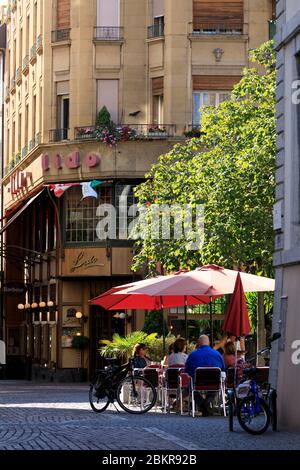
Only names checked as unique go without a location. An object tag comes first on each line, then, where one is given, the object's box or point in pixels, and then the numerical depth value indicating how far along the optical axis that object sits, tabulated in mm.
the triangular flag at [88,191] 47344
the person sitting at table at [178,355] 27391
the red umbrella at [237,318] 24375
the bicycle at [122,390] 25734
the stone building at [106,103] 47781
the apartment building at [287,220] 20469
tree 33938
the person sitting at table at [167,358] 28172
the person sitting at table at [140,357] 29350
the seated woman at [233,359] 25938
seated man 24688
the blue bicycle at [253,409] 19250
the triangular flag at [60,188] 47688
